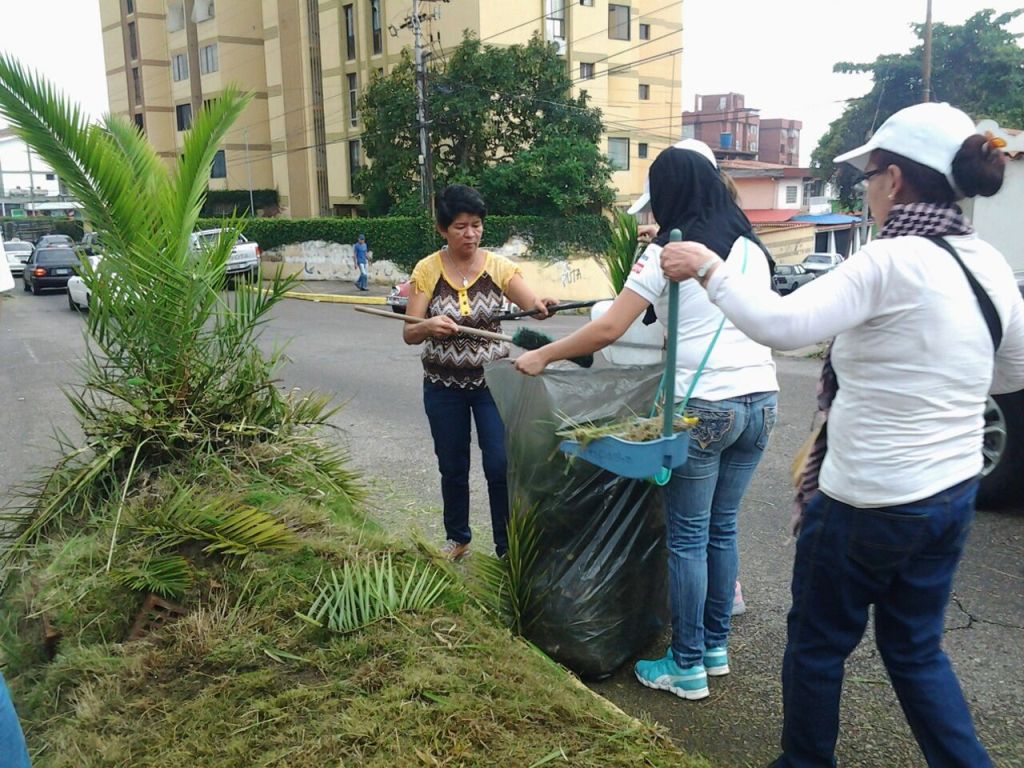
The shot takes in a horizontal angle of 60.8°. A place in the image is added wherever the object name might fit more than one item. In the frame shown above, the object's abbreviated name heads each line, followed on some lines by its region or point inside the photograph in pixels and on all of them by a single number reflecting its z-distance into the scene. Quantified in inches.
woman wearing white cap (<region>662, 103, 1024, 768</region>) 80.0
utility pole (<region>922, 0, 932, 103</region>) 900.0
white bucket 123.4
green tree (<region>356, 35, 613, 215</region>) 980.6
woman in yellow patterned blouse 148.2
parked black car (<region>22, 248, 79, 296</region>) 995.9
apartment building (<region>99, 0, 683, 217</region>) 1222.9
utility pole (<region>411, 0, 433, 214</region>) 949.8
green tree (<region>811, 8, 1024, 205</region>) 1307.8
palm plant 139.0
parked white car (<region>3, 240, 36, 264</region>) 1318.7
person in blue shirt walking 1016.9
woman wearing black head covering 106.9
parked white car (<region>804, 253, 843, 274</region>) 1244.8
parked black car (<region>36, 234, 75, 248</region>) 1313.4
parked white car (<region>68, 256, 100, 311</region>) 694.2
